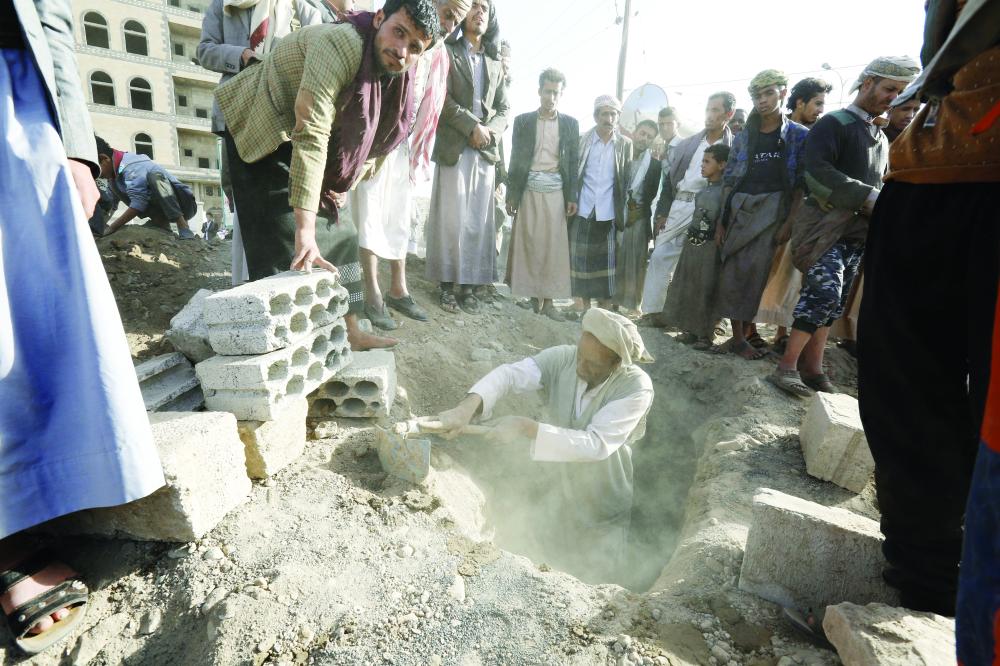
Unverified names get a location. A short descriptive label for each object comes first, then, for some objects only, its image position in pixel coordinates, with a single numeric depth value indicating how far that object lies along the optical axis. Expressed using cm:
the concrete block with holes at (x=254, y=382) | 175
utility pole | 1179
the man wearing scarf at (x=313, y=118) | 192
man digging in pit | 239
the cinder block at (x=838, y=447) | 238
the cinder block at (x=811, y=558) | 156
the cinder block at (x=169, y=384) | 184
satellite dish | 914
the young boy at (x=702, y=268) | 414
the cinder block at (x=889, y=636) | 117
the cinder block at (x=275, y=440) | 180
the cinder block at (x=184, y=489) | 150
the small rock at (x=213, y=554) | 154
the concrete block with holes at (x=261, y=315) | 175
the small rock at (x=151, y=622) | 141
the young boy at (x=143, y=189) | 440
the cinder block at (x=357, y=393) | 224
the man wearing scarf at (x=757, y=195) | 364
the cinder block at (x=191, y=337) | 210
